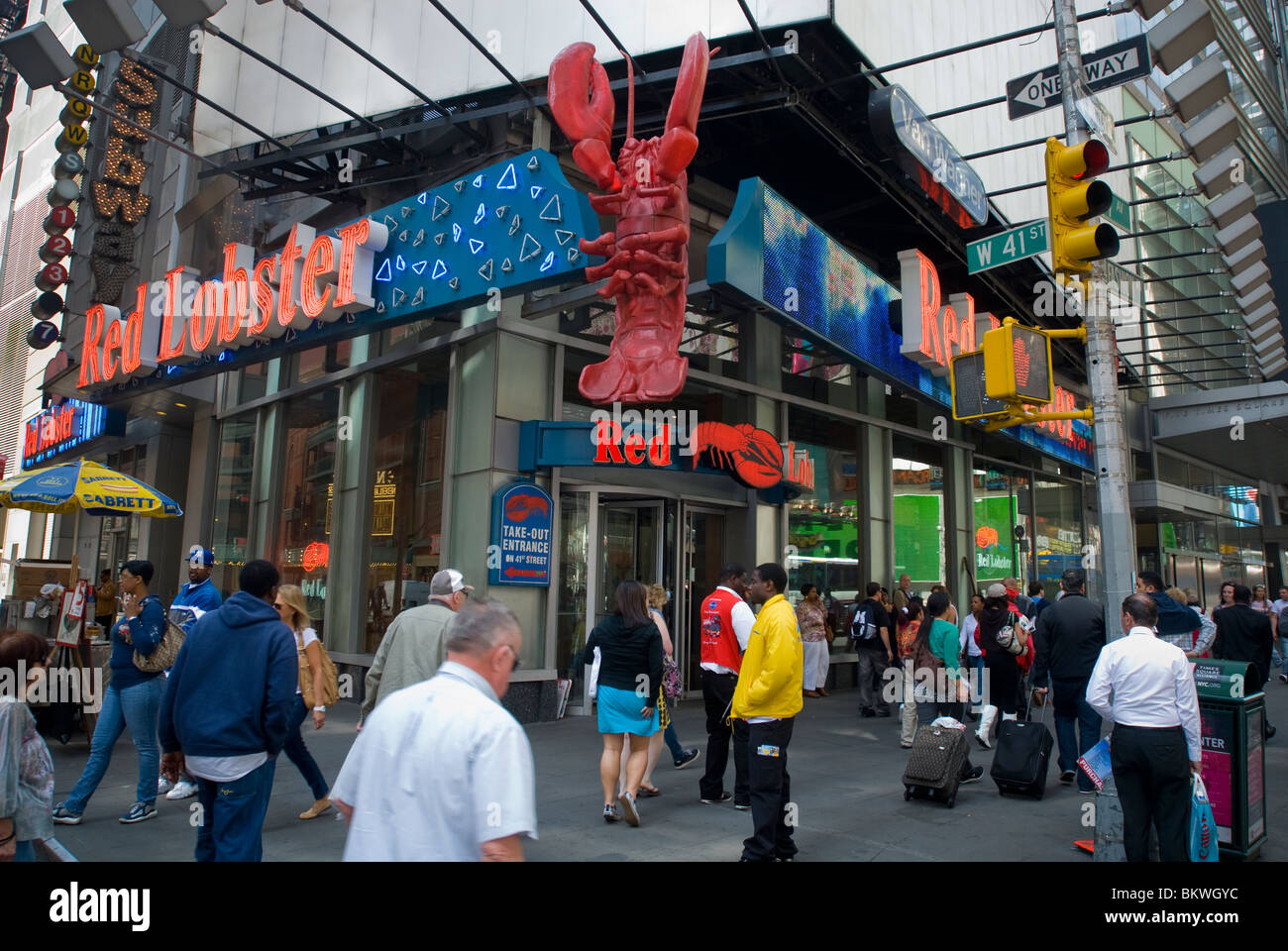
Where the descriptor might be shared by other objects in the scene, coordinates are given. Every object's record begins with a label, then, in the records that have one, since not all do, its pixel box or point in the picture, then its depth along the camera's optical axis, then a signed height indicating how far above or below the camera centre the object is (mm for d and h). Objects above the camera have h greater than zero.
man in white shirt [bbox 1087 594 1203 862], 4797 -875
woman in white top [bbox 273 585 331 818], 6344 -683
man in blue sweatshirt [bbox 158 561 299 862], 4133 -662
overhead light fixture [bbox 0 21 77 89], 9539 +5585
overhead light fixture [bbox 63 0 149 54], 8062 +5017
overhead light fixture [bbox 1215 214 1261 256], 14992 +5893
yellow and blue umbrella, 10164 +903
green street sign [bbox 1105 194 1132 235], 7953 +3371
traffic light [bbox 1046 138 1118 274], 5930 +2508
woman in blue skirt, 6648 -819
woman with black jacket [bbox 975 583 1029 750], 8602 -726
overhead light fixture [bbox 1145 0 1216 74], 10461 +6495
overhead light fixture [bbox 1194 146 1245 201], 12906 +5988
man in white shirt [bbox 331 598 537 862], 2324 -553
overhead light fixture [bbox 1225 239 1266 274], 15742 +5749
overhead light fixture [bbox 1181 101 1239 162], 12523 +6368
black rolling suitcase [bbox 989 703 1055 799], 7371 -1511
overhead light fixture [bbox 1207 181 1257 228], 14125 +6014
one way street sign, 8117 +4792
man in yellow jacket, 5332 -832
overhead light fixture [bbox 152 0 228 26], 8109 +5152
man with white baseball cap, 5453 -481
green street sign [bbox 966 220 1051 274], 6969 +2674
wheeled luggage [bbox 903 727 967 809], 7113 -1527
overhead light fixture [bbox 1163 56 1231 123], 11586 +6468
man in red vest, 6998 -750
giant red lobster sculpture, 9672 +3967
